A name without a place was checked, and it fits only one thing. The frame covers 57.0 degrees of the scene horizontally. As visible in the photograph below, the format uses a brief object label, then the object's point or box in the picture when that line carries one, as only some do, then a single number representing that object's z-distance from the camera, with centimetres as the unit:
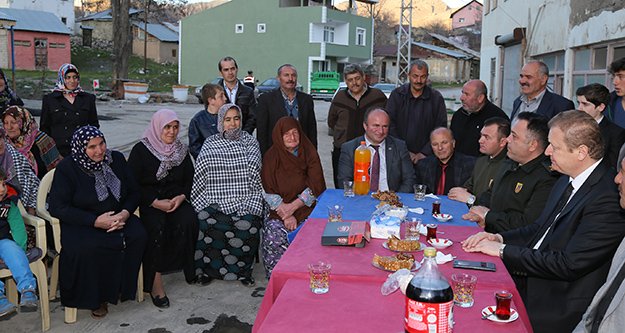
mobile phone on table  278
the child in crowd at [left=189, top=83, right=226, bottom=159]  562
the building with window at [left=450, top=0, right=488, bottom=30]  7731
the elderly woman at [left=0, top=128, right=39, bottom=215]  430
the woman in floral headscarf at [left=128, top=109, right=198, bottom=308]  471
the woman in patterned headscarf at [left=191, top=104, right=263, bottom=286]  491
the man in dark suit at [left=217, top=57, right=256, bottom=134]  610
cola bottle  194
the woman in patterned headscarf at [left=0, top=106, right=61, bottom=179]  491
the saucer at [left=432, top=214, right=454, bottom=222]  382
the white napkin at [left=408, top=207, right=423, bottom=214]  404
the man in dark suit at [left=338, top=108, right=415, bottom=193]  502
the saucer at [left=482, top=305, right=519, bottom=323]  224
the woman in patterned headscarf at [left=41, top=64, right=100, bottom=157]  579
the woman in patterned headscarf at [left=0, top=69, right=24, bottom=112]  579
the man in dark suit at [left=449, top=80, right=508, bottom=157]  561
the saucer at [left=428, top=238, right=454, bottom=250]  312
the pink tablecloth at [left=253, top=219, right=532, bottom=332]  254
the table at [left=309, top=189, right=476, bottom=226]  394
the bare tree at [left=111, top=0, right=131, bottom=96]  2550
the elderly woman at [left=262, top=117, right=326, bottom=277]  493
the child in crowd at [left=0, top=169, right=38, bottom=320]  371
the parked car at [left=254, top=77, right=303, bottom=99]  2738
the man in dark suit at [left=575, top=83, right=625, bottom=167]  442
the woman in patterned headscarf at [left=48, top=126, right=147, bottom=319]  405
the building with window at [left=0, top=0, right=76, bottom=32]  4691
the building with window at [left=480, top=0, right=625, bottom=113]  729
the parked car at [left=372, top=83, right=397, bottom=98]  2320
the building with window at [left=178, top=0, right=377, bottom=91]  3703
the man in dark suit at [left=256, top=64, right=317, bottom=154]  595
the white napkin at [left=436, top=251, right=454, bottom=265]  287
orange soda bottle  470
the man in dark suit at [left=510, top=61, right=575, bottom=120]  538
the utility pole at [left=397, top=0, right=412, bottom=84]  3188
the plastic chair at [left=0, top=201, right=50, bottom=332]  395
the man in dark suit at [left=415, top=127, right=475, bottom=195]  497
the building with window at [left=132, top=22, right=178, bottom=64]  4859
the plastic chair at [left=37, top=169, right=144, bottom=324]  423
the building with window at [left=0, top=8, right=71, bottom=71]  3678
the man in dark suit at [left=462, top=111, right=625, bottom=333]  264
